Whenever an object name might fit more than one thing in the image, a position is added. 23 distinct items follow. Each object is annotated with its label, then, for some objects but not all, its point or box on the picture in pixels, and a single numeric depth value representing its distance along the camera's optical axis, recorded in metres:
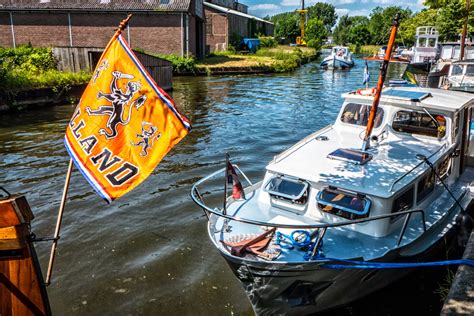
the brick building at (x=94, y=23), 39.59
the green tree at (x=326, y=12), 164.88
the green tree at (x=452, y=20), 38.94
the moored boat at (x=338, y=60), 50.22
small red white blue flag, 7.69
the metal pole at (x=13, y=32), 40.28
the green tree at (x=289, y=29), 101.00
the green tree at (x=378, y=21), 100.34
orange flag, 5.12
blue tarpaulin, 60.33
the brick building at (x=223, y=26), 54.38
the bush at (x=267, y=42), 66.06
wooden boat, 4.34
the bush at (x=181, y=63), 38.34
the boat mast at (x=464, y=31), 33.56
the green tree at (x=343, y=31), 118.50
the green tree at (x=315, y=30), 94.67
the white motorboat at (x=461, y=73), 24.02
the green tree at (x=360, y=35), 103.50
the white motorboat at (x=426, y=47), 44.69
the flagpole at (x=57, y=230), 5.02
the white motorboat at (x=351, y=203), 6.34
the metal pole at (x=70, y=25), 40.09
